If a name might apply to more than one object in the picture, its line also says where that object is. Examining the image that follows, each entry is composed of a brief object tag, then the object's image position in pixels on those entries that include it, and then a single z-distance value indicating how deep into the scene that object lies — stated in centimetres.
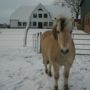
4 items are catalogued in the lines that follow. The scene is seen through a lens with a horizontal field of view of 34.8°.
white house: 3575
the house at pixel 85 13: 1659
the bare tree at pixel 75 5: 2837
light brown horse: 276
